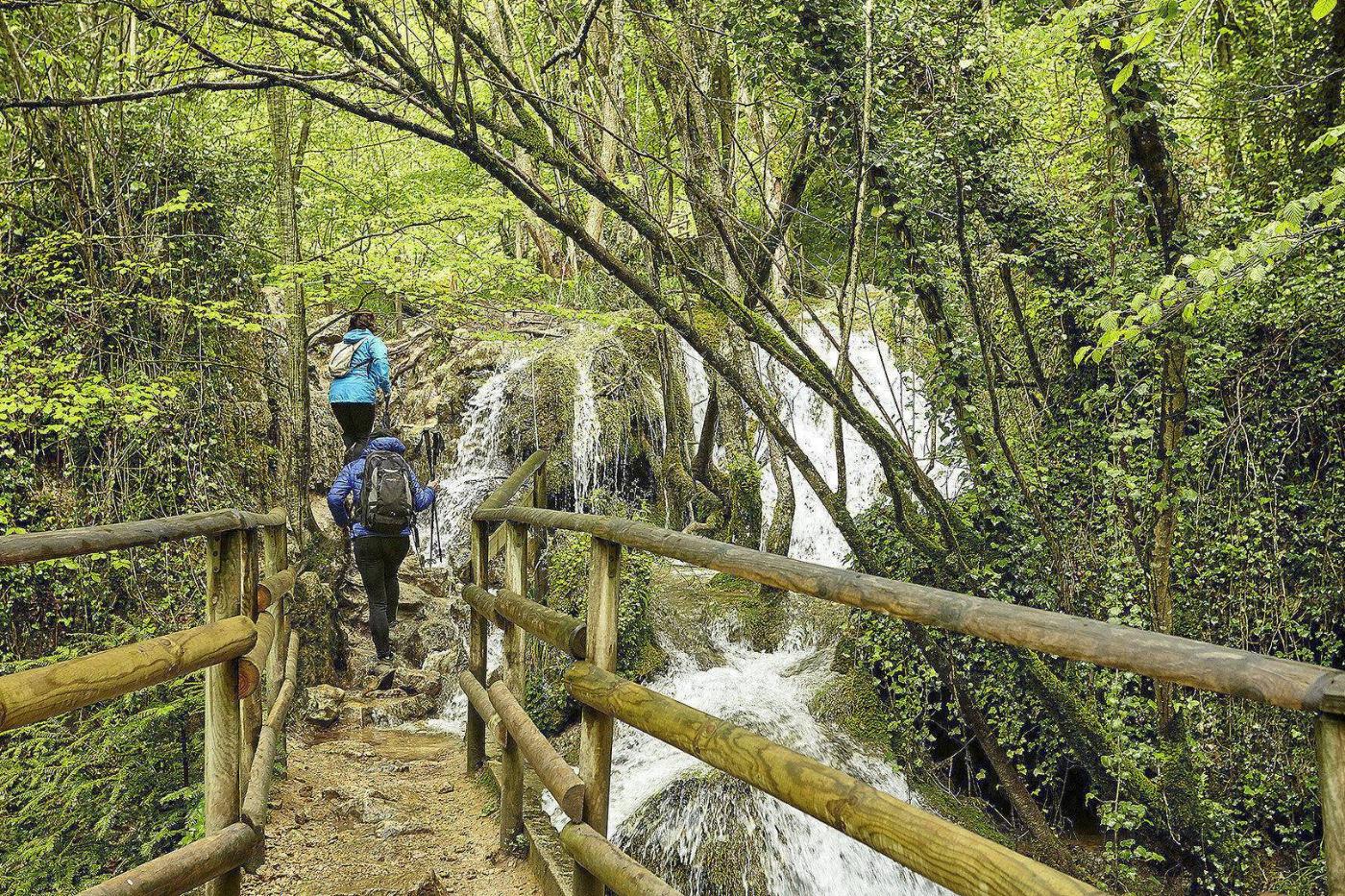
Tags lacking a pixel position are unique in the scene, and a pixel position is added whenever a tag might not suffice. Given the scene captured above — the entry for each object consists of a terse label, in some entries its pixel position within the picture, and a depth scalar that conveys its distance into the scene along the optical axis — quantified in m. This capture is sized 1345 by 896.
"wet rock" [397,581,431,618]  10.56
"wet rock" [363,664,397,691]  9.05
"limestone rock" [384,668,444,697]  9.05
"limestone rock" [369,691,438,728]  8.32
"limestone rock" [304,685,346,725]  7.69
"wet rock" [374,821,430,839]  4.35
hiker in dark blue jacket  6.50
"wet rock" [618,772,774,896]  5.52
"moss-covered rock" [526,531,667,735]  7.16
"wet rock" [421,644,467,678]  9.52
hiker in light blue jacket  6.57
